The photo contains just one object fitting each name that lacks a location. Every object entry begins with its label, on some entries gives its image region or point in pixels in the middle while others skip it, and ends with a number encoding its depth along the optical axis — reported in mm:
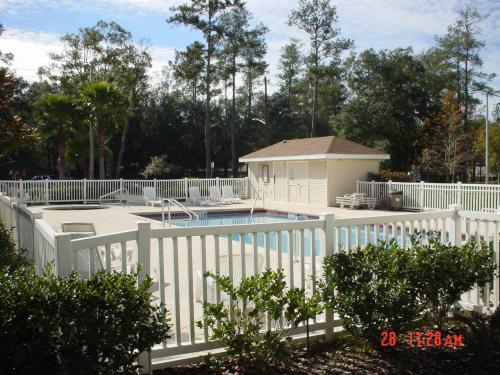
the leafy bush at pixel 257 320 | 3174
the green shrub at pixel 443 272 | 3717
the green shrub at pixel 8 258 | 4117
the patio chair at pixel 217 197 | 21797
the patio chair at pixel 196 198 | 21681
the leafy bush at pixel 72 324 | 2359
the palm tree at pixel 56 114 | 24953
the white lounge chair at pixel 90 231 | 7143
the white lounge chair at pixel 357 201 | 18641
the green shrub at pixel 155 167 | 28547
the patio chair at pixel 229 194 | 22348
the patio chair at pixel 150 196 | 20683
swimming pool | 16375
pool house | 19938
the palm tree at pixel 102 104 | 24219
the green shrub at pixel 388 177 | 20203
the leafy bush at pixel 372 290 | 3406
